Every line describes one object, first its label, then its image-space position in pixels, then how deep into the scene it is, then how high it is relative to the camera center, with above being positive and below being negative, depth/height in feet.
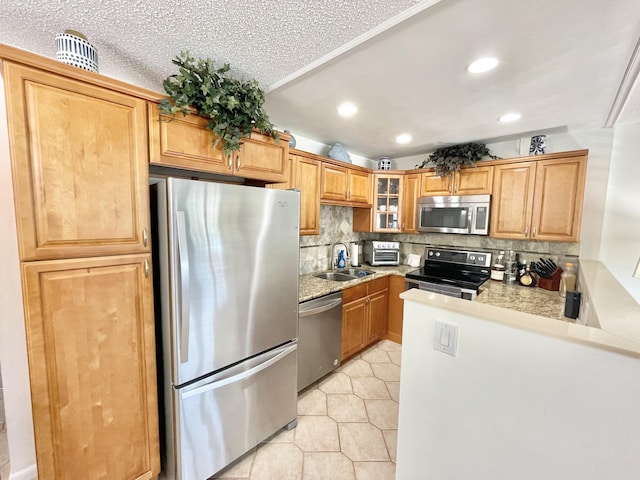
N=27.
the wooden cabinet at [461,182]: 9.20 +1.48
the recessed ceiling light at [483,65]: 4.59 +2.85
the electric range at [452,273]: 8.56 -1.97
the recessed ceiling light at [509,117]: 7.01 +2.90
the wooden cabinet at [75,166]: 3.32 +0.69
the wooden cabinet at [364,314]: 8.84 -3.43
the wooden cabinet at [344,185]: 9.02 +1.29
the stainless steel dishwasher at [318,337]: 7.23 -3.45
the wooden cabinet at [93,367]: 3.61 -2.31
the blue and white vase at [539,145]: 8.41 +2.54
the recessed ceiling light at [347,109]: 6.58 +2.89
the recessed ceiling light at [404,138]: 8.84 +2.91
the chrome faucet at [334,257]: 11.03 -1.56
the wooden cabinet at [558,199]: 7.72 +0.76
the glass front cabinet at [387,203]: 11.07 +0.76
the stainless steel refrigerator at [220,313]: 4.36 -1.78
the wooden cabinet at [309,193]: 8.18 +0.87
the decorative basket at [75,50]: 3.61 +2.32
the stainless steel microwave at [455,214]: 9.18 +0.30
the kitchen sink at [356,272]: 10.41 -2.09
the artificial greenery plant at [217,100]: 4.29 +2.04
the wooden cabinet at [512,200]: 8.47 +0.78
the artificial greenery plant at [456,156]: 9.29 +2.39
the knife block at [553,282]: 8.26 -1.83
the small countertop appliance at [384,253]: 11.58 -1.43
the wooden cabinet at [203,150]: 4.37 +1.29
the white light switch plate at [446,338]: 3.47 -1.57
